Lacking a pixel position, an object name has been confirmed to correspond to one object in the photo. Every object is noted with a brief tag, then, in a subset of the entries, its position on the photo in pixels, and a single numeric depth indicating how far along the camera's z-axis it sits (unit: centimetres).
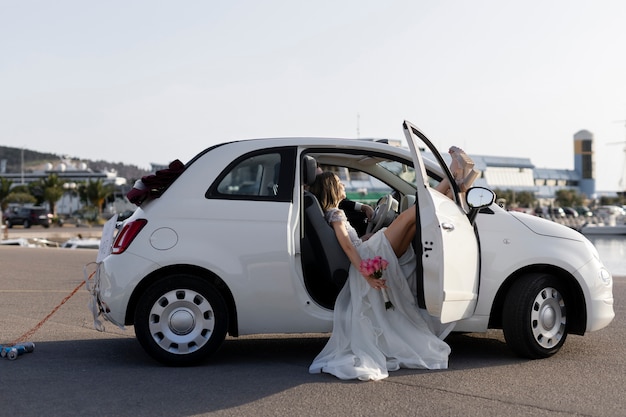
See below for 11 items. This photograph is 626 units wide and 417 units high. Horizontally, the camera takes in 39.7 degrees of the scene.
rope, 771
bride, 639
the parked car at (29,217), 6644
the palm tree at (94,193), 8850
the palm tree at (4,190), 7662
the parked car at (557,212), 9781
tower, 18138
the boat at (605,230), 8106
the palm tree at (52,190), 8375
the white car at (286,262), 647
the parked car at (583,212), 11226
